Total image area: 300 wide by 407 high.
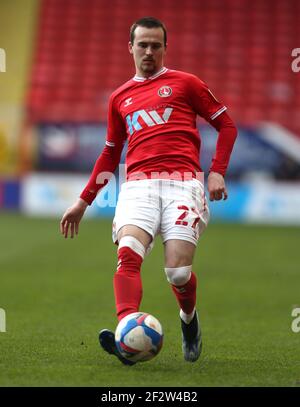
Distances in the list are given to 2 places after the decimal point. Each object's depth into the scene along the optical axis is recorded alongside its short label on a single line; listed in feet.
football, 33.45
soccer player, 36.32
